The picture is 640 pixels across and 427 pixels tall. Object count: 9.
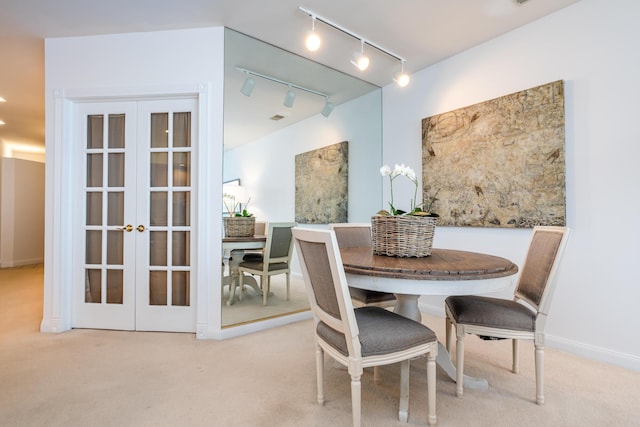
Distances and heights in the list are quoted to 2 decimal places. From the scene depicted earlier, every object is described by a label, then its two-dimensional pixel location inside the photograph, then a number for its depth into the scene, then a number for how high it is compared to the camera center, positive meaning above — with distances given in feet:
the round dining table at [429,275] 4.46 -0.90
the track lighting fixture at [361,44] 8.07 +4.99
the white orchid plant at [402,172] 5.67 +0.73
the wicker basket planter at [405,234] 5.55 -0.40
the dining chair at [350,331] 4.27 -1.74
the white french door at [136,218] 8.99 -0.24
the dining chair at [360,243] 7.22 -0.84
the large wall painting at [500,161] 7.86 +1.48
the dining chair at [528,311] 5.34 -1.75
